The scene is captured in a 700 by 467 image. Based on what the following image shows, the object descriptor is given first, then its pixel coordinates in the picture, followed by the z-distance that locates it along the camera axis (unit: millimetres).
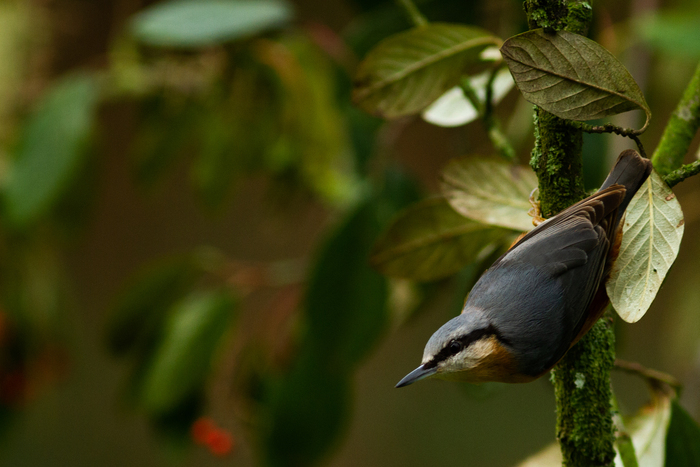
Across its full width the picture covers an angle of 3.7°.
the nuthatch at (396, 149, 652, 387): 4152
